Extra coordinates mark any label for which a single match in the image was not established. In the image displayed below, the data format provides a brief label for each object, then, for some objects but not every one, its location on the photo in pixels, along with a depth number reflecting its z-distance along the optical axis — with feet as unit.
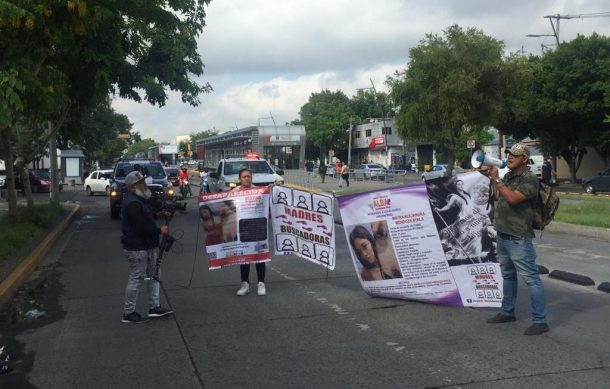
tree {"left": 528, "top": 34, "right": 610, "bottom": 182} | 123.54
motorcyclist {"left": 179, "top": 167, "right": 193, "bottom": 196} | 100.89
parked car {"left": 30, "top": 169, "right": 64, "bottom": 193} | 141.08
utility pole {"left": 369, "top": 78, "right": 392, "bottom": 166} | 253.73
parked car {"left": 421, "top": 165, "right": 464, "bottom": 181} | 126.33
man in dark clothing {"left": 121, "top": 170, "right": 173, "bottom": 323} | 23.41
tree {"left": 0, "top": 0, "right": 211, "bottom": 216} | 29.58
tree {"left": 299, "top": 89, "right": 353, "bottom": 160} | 295.07
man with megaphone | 20.66
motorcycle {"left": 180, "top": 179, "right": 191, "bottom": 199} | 98.52
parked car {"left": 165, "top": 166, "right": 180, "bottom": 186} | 131.95
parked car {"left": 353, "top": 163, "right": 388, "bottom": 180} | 152.74
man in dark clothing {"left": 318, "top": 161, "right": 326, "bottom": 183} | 147.50
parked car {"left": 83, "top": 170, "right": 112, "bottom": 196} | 126.31
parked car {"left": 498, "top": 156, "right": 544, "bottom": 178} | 148.66
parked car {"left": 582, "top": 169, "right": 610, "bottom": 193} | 107.04
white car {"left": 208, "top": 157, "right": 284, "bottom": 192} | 71.63
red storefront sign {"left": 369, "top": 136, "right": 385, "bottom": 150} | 261.03
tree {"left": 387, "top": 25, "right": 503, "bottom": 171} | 107.76
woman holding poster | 28.35
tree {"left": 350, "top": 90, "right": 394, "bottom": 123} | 353.39
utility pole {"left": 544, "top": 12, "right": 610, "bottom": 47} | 137.57
